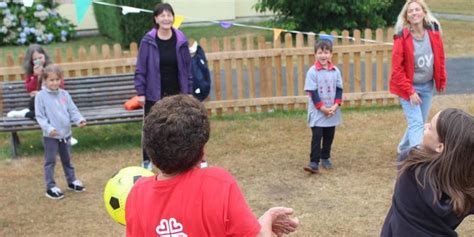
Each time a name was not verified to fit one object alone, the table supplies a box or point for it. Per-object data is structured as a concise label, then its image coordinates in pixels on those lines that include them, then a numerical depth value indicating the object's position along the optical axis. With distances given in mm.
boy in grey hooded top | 6410
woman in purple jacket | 6664
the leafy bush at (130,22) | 15234
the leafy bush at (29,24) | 17469
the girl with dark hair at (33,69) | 7595
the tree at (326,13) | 15875
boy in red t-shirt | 2404
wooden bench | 8336
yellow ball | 4422
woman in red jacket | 6465
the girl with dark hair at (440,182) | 2818
